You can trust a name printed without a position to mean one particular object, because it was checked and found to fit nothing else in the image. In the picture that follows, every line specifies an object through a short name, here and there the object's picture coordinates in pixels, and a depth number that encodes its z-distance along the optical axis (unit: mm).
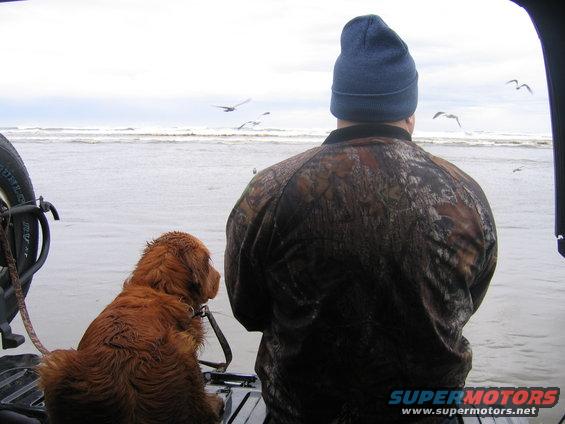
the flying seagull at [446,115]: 11477
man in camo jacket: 1687
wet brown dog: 2566
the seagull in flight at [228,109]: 12383
